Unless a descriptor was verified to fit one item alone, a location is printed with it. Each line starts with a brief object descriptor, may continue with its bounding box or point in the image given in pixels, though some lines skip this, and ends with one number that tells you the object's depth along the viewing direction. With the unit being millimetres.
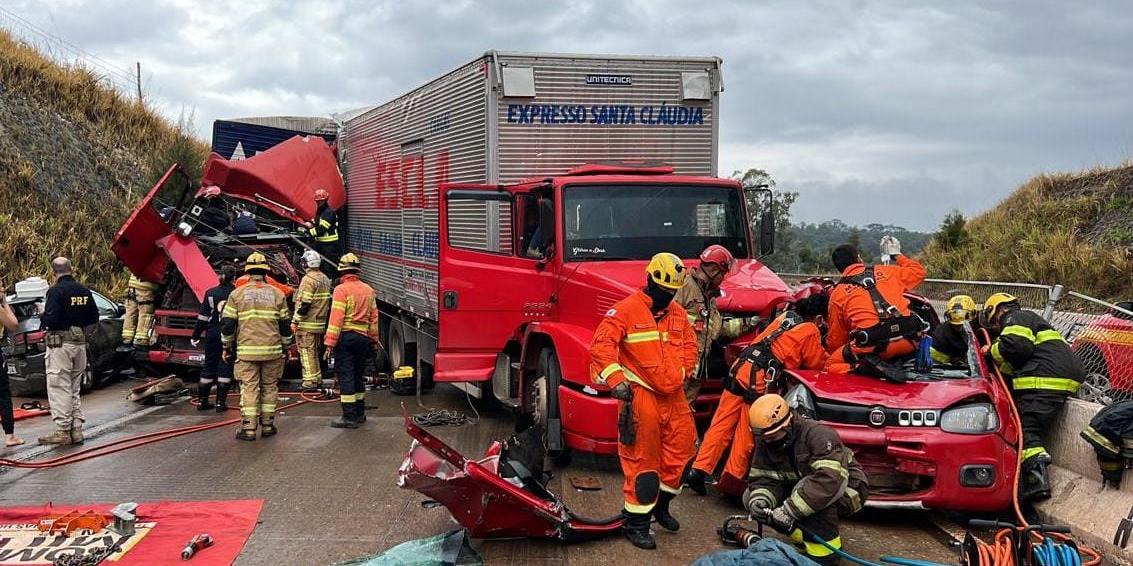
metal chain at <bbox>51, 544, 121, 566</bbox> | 4543
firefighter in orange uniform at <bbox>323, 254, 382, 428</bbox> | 8289
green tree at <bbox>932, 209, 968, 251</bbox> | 20203
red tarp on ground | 4727
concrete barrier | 5035
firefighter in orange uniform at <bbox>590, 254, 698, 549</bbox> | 4922
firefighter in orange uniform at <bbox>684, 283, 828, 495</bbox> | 5738
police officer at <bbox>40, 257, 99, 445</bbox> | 7656
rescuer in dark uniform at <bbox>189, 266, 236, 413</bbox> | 9312
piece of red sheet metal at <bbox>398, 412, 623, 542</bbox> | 4434
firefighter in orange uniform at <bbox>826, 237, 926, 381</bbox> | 5895
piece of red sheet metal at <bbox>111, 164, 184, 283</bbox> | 10719
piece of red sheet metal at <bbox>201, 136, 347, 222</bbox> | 12078
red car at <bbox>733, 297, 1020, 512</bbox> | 5180
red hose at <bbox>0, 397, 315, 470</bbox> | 6918
